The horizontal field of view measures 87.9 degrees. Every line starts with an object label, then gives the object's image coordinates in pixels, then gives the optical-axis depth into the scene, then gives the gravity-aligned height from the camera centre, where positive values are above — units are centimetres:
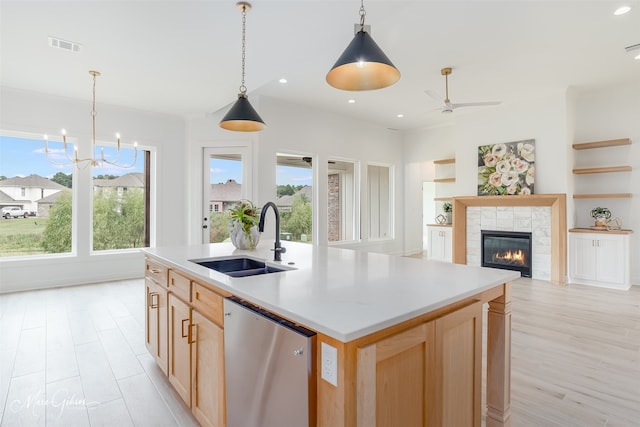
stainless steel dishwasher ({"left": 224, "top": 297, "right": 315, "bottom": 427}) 107 -57
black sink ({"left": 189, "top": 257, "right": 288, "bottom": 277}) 211 -36
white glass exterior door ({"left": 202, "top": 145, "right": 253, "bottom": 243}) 580 +45
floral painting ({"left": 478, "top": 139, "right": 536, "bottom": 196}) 567 +80
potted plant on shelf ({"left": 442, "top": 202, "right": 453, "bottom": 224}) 727 +9
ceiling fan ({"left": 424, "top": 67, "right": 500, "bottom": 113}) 449 +157
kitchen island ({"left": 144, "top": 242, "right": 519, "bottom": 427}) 101 -46
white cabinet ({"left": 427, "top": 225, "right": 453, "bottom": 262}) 683 -62
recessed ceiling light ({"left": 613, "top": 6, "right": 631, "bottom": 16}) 321 +199
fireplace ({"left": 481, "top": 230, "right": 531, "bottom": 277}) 576 -67
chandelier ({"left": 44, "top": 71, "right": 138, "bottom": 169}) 464 +86
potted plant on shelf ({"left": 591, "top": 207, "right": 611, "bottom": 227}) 530 -4
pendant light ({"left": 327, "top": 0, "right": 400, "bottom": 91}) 171 +83
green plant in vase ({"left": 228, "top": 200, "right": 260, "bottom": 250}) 262 -11
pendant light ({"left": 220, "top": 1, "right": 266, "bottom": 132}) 274 +81
